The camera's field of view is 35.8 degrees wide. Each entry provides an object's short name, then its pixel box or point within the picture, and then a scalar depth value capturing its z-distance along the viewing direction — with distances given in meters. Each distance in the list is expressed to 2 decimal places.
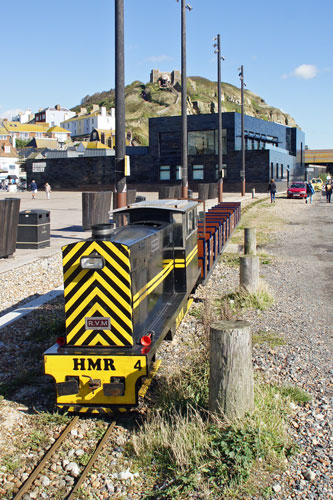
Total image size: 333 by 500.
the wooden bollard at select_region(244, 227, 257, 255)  15.21
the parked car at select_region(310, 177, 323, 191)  67.79
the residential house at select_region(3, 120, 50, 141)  178.40
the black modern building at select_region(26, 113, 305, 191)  59.59
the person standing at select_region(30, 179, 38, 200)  49.73
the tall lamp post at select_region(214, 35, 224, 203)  34.50
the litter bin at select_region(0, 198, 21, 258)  14.99
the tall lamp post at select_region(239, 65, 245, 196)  44.97
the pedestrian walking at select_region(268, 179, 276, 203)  42.48
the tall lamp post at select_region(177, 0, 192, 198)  22.20
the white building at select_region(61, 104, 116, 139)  176.12
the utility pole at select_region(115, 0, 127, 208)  12.59
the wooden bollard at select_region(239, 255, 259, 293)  11.67
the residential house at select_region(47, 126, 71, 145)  169.38
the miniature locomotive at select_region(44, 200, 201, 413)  6.22
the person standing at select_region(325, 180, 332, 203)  44.23
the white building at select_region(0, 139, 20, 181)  99.84
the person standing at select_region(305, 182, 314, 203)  44.28
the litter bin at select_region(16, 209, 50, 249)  17.30
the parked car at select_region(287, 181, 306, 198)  49.09
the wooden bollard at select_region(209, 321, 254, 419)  5.51
